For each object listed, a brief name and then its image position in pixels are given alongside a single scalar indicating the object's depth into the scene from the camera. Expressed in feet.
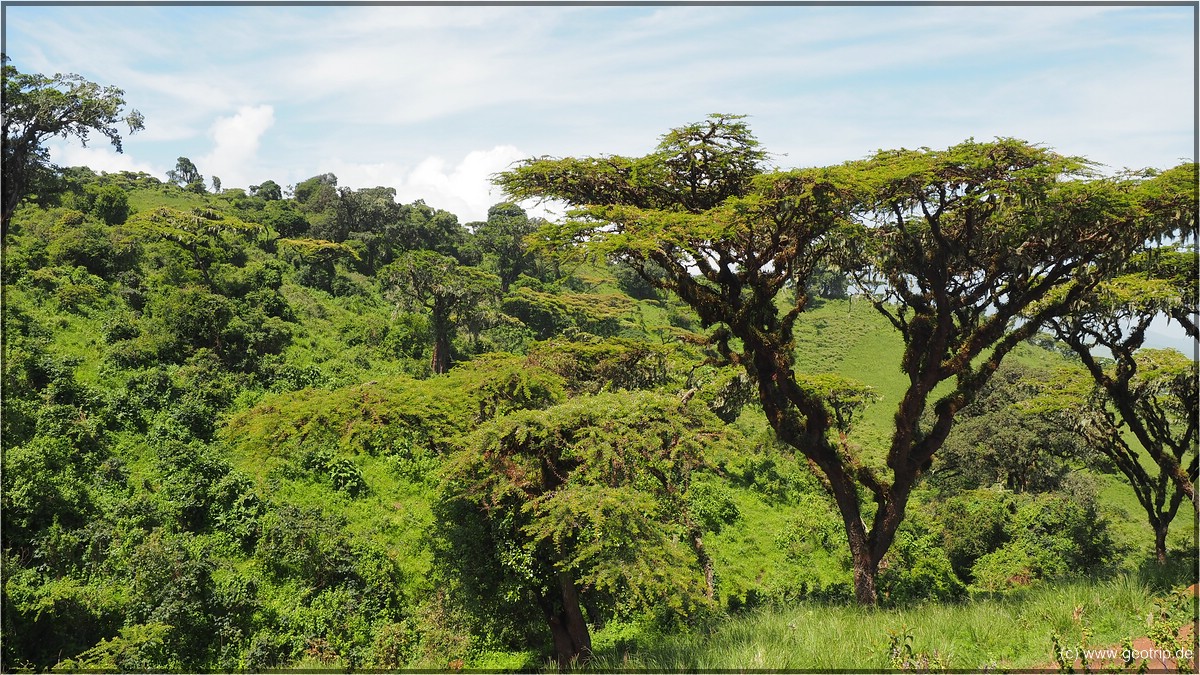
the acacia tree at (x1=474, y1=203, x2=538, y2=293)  190.80
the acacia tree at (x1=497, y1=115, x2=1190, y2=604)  37.86
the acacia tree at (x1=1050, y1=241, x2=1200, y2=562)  43.62
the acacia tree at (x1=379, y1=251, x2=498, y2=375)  125.49
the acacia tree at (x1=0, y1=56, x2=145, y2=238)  87.61
